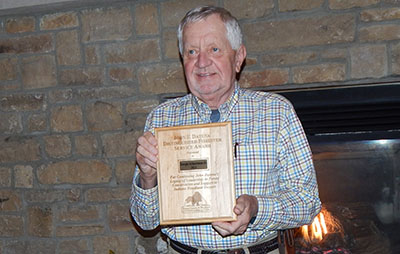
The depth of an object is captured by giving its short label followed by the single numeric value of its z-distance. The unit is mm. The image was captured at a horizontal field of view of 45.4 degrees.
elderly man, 1694
